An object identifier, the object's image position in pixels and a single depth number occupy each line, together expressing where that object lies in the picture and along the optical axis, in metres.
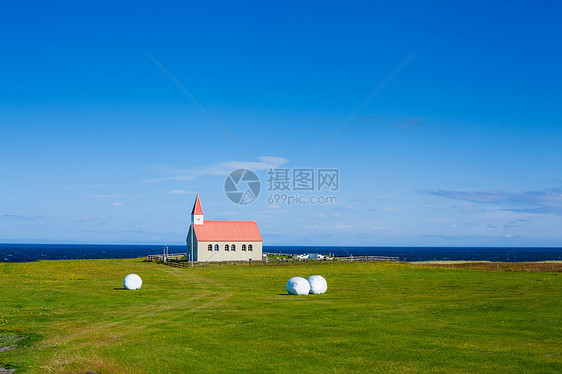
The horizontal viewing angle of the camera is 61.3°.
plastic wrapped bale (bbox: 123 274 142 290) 39.78
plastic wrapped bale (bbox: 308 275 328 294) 36.34
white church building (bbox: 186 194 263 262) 86.25
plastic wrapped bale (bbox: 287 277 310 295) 35.66
